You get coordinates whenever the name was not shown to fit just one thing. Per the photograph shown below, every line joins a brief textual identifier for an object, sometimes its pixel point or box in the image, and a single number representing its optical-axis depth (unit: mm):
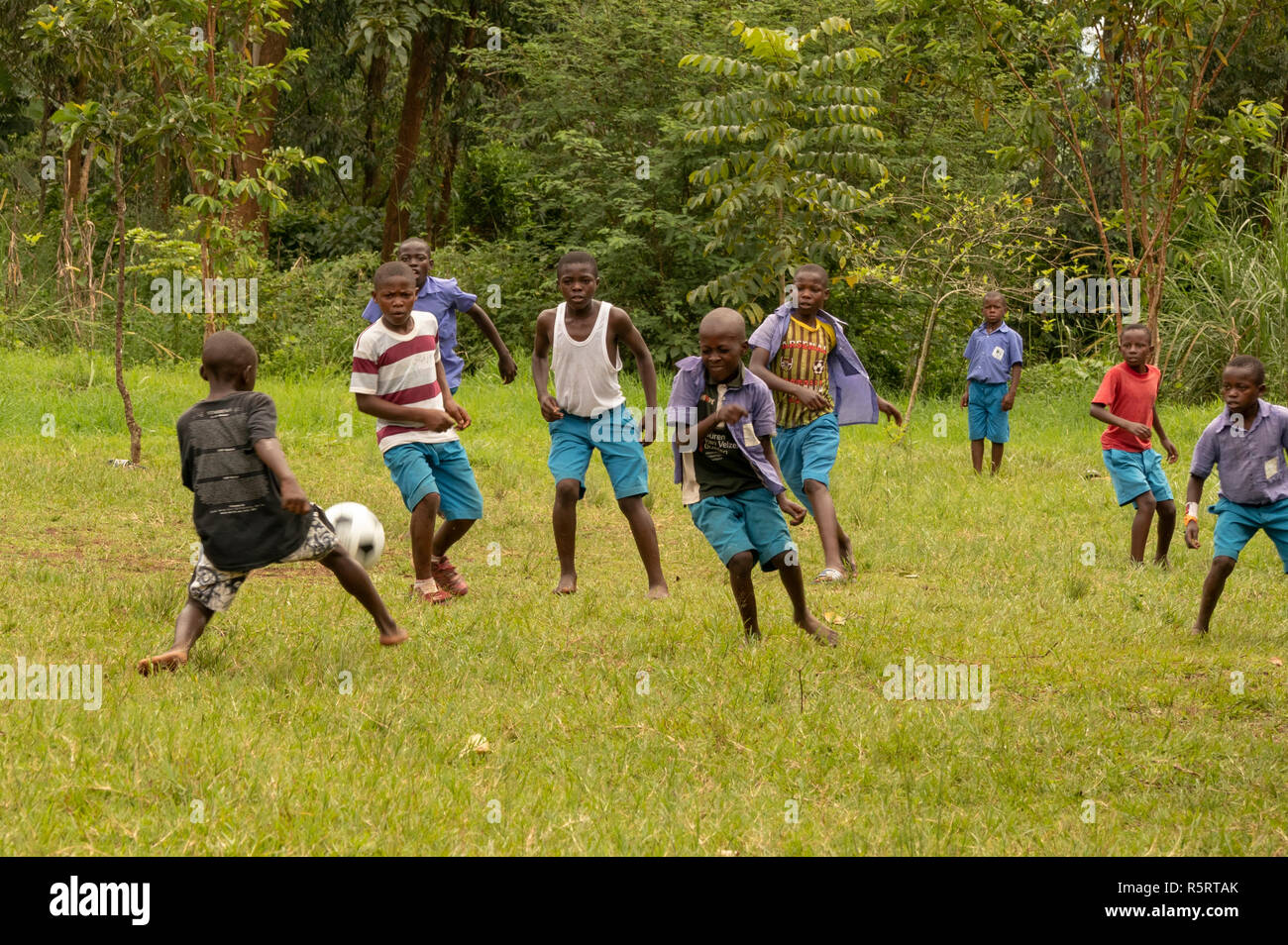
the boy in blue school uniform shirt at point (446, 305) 17578
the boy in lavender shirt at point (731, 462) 12664
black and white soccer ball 13477
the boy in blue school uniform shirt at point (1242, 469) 14047
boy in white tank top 15922
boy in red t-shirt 18484
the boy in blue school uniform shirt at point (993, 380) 26562
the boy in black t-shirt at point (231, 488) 11234
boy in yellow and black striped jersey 16750
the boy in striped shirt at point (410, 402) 14805
